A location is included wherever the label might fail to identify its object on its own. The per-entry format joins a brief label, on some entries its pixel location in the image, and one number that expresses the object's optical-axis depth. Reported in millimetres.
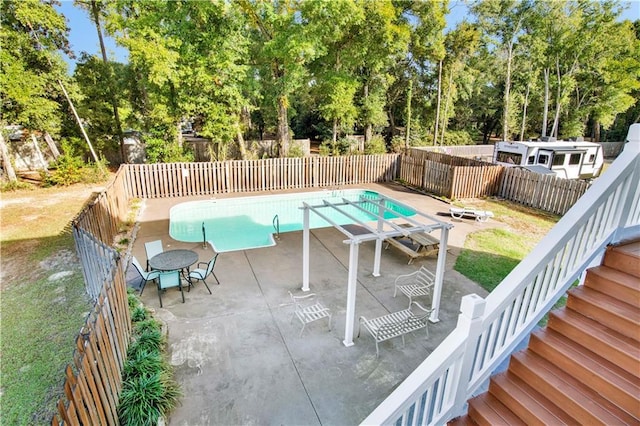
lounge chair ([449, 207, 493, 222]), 10328
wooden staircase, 2387
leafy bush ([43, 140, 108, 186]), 13581
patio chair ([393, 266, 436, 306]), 5809
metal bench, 4676
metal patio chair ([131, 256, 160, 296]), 6121
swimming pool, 10375
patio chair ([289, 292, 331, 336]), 5102
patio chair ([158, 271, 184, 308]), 5877
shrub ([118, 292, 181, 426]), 3516
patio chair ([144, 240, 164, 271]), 6895
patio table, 5914
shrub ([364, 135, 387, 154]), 19422
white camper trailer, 13500
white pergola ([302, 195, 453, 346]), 4707
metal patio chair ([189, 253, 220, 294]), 6242
